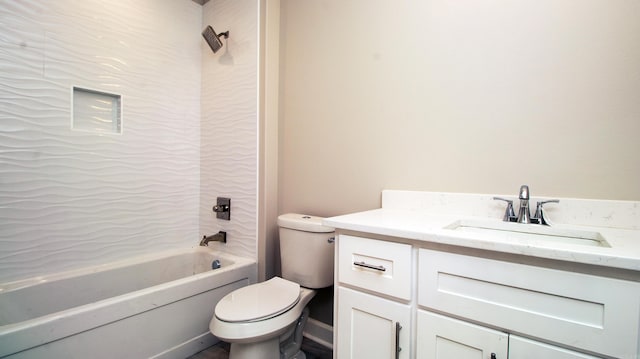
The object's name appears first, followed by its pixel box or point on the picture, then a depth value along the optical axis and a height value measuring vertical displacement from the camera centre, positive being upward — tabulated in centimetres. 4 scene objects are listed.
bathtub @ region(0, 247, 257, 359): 114 -65
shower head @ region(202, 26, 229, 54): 196 +95
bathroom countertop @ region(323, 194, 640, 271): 66 -17
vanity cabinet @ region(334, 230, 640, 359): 67 -36
